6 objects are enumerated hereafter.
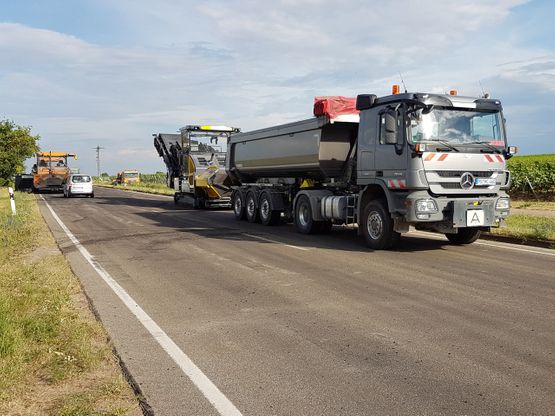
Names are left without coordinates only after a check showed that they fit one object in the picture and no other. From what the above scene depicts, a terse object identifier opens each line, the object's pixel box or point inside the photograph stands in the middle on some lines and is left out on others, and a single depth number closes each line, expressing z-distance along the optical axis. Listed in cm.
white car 3647
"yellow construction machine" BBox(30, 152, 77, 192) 4338
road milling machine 2364
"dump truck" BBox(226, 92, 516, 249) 1038
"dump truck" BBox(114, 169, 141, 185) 7462
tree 3459
